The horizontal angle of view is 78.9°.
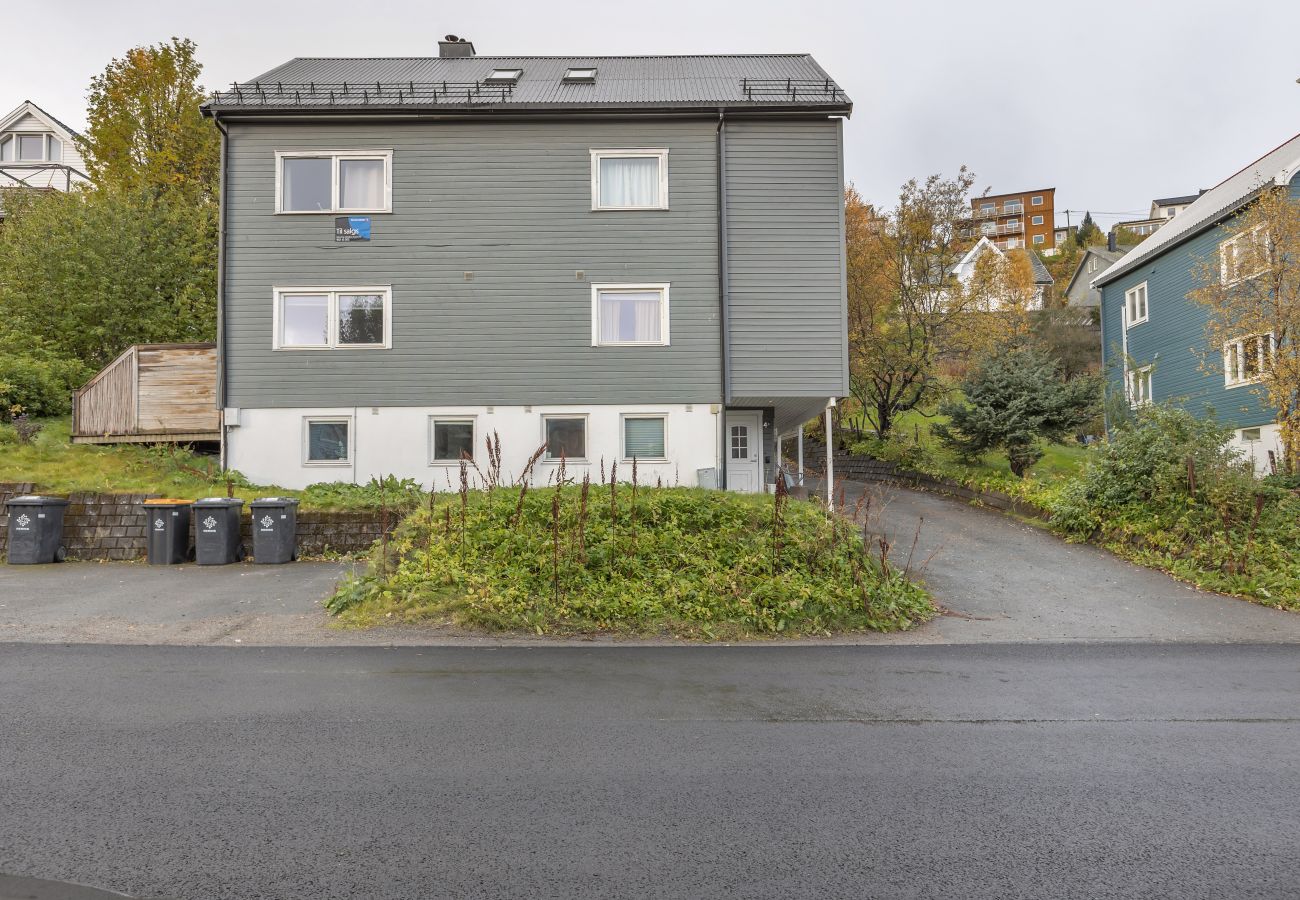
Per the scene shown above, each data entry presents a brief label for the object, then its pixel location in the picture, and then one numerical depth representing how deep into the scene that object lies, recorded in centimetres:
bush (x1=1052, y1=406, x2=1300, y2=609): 1097
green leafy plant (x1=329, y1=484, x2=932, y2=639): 852
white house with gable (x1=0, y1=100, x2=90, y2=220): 3975
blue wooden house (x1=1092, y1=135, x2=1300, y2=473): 2014
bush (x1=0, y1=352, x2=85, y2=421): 1781
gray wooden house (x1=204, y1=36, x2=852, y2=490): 1611
